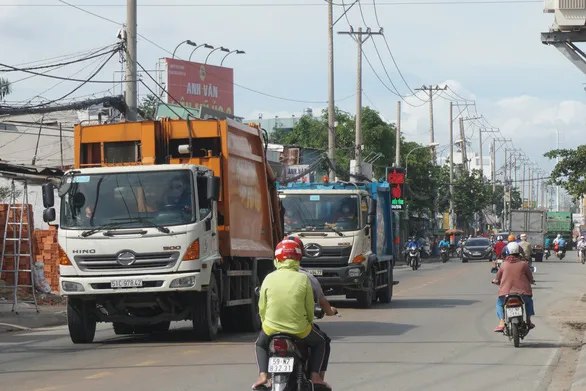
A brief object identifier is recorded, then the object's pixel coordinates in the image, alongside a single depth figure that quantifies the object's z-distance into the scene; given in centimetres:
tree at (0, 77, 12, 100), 6205
